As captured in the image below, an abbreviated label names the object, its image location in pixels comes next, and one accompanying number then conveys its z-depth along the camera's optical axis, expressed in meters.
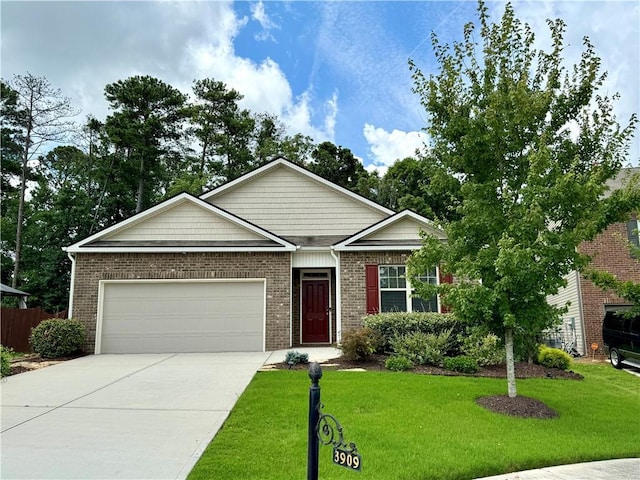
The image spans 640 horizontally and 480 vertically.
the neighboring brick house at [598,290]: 15.51
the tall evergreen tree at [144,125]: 29.52
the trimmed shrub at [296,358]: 9.70
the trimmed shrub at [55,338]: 11.71
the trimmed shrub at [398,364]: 9.48
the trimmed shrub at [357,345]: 10.16
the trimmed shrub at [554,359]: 10.25
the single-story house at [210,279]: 12.83
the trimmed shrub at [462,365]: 9.45
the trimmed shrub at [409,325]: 11.02
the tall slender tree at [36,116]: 24.62
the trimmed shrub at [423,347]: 10.03
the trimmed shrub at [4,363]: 6.75
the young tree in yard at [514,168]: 6.28
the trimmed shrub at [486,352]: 10.13
